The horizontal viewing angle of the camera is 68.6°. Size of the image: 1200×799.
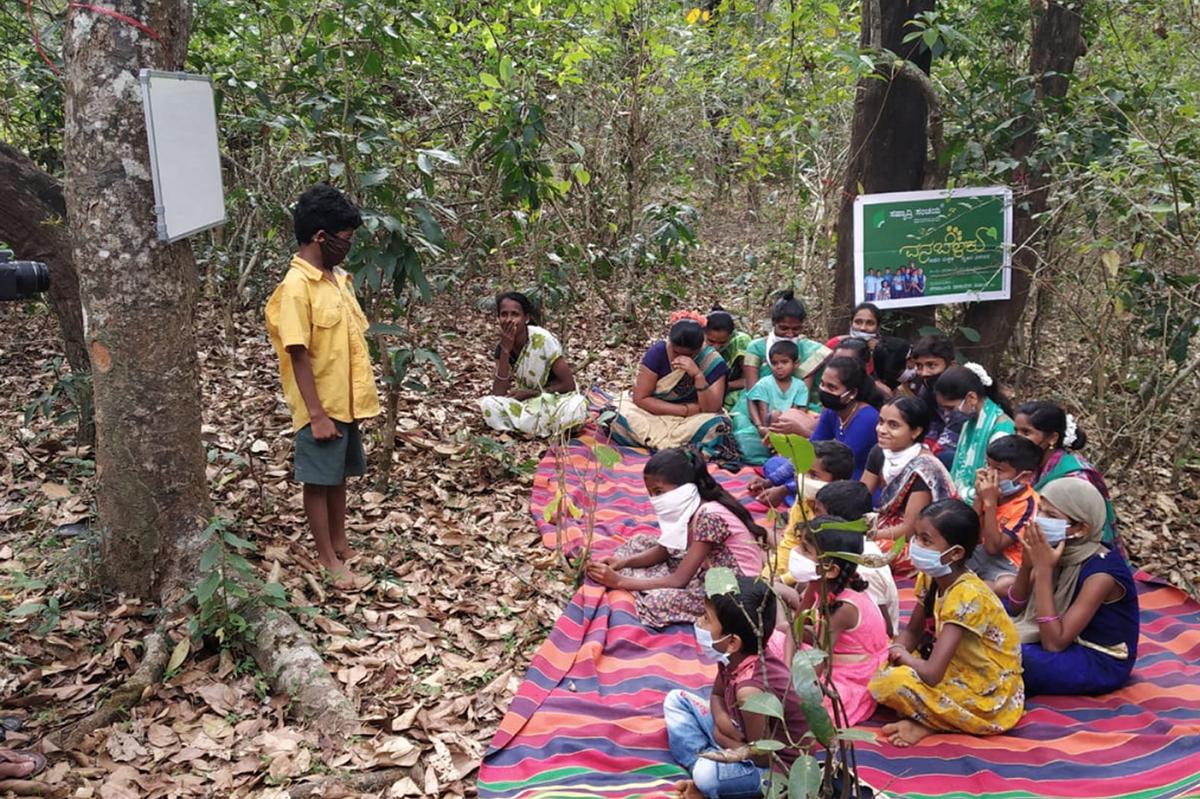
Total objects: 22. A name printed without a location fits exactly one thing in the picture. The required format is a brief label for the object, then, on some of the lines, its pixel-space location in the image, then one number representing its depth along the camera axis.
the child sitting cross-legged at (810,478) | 3.75
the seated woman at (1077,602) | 3.23
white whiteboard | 2.87
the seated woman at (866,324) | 5.70
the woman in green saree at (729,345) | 5.95
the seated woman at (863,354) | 5.15
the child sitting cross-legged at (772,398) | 5.56
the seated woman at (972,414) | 4.38
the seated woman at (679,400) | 5.79
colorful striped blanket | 2.78
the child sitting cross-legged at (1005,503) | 3.73
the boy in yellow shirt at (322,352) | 3.44
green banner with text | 5.84
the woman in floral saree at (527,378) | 5.59
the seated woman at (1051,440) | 3.80
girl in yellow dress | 2.99
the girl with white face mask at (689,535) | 3.71
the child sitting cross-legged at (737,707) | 2.59
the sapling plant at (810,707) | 1.74
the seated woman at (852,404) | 4.80
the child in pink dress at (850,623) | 3.04
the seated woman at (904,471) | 4.04
